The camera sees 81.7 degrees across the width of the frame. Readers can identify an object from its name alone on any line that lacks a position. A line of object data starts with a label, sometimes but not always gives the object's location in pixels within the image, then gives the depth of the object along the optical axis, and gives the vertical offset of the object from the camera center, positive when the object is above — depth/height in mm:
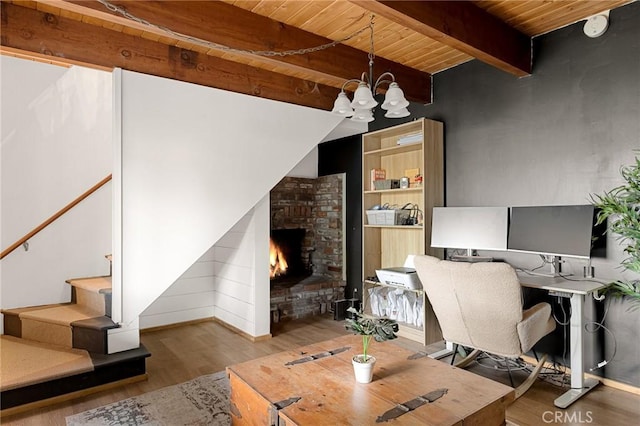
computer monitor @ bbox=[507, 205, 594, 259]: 2674 -135
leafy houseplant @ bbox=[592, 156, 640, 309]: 2381 -33
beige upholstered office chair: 2379 -667
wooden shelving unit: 3734 +177
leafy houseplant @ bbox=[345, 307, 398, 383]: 1789 -593
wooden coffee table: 1520 -829
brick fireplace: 4703 -348
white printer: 3648 -644
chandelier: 2291 +705
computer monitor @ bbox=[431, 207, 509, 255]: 3262 -139
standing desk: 2490 -801
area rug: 2297 -1303
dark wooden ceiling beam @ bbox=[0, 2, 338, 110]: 2543 +1269
